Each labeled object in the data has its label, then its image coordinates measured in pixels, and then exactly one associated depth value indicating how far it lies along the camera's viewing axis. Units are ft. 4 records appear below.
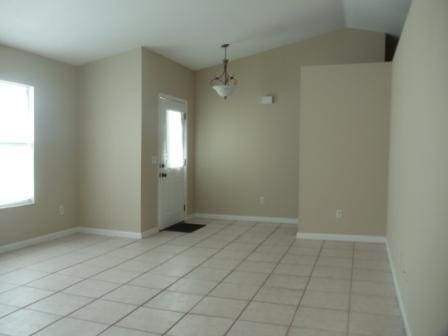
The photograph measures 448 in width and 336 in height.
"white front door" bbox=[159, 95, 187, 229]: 20.40
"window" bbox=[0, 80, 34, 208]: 15.87
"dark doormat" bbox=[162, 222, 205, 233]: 20.60
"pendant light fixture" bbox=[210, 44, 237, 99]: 22.34
